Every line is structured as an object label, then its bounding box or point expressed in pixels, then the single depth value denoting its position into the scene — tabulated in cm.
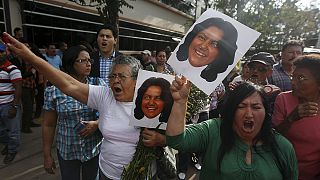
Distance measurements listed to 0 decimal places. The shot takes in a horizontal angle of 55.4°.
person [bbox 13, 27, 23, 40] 660
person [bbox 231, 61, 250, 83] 371
